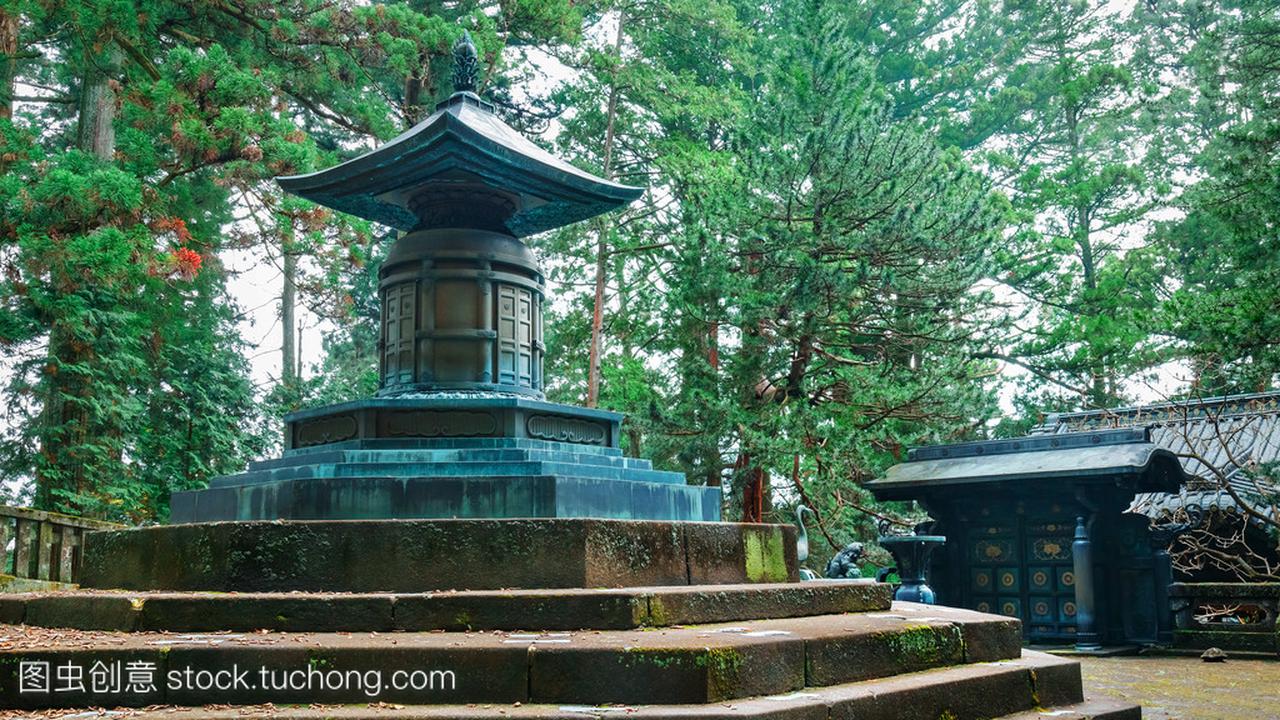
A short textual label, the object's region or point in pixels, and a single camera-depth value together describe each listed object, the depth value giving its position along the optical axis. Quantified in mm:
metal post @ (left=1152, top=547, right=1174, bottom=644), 12430
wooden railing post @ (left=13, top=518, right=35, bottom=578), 9719
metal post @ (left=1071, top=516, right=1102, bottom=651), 12305
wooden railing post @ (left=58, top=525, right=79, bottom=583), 10352
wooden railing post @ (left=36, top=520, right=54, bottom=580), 10023
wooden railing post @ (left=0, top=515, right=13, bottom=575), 9336
